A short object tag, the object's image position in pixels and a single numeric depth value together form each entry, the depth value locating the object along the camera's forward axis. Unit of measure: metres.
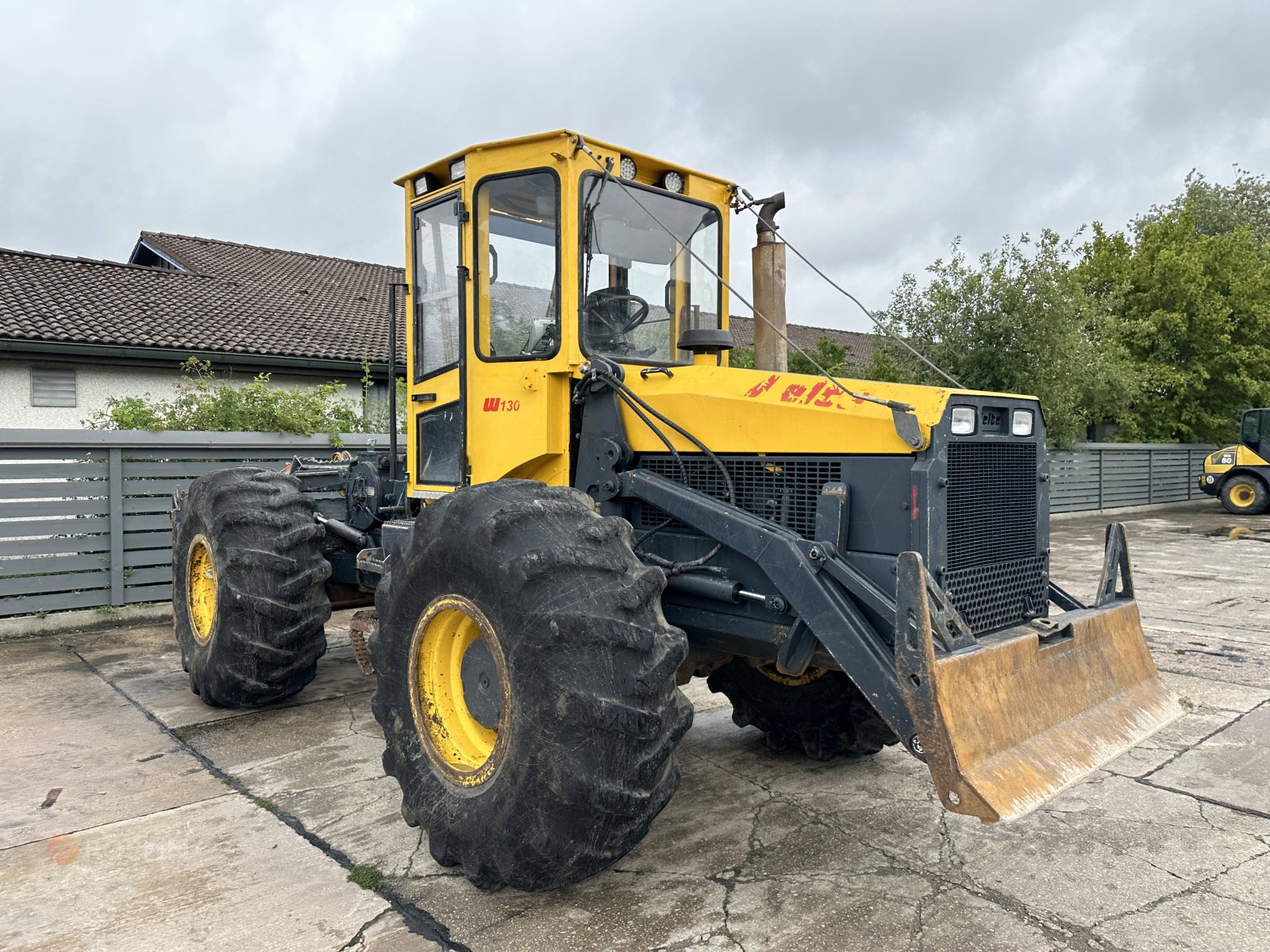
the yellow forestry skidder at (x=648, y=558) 3.01
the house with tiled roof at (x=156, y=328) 13.84
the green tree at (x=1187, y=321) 22.50
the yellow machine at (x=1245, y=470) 19.33
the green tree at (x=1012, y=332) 17.47
